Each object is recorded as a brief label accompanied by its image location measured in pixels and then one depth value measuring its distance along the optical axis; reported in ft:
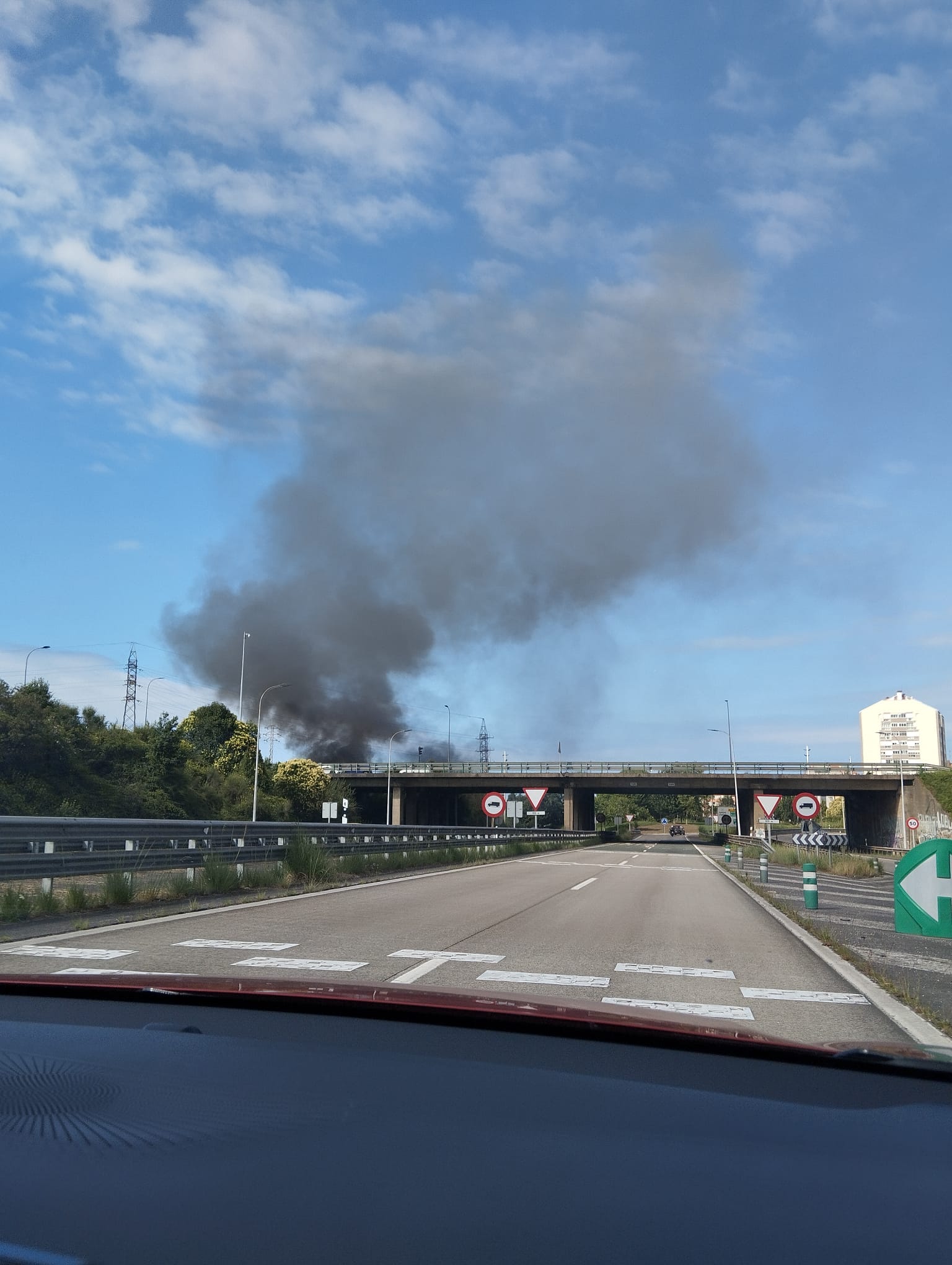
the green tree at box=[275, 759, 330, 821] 259.19
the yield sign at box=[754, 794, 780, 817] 105.19
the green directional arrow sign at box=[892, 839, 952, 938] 31.94
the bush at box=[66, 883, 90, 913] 43.16
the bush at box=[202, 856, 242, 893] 54.29
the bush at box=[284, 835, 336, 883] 65.36
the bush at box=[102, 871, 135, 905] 45.68
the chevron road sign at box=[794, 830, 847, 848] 104.58
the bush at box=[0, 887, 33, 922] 38.88
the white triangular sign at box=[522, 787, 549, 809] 125.80
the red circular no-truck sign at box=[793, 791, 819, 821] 99.25
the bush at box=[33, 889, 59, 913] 41.70
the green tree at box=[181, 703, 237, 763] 267.18
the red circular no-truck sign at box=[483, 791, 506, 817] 118.21
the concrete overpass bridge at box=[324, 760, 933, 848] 243.60
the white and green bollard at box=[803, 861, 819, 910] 57.06
